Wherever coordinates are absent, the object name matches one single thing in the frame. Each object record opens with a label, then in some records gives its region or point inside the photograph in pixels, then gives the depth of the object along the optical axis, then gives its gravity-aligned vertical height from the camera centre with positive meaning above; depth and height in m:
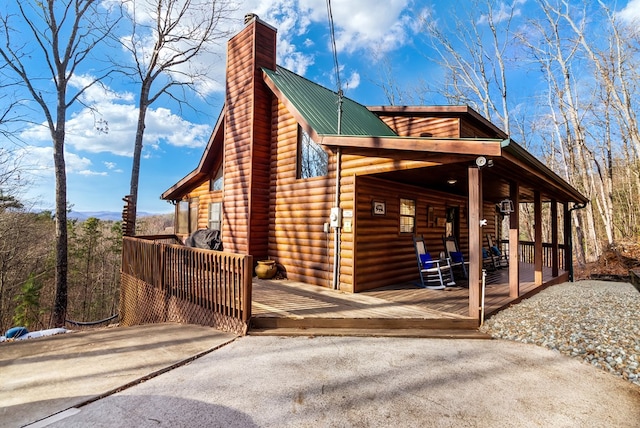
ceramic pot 7.22 -1.00
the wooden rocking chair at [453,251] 7.42 -0.55
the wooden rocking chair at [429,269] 6.30 -0.84
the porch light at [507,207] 5.34 +0.40
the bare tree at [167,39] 12.41 +7.95
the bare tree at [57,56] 10.31 +6.20
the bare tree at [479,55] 16.02 +9.76
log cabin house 4.97 +1.02
